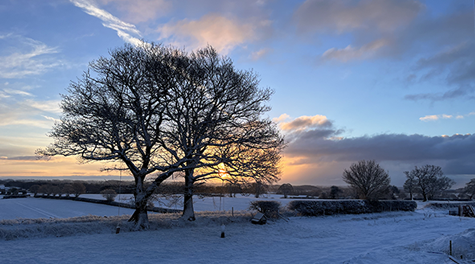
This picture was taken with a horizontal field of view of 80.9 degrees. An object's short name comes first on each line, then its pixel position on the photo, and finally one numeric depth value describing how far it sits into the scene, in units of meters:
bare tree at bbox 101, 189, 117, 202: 51.47
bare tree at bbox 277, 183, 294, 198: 78.76
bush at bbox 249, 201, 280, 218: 23.00
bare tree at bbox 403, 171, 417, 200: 73.81
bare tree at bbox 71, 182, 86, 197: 67.22
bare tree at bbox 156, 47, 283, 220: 18.53
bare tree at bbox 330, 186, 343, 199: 64.17
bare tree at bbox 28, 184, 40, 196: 85.89
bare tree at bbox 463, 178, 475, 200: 79.29
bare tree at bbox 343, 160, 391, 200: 42.50
